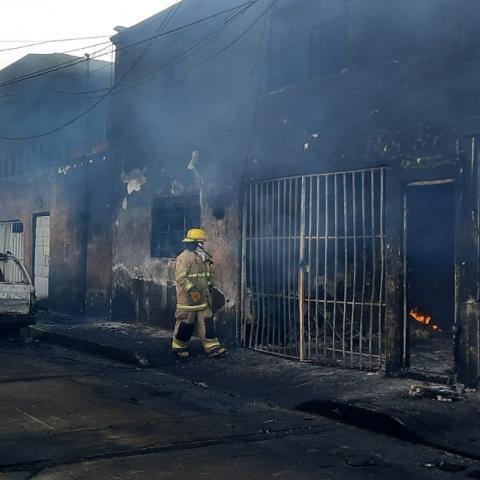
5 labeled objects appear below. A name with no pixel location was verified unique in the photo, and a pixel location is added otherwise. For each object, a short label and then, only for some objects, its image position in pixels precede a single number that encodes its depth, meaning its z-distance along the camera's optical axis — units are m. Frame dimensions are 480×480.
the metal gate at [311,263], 7.91
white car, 10.26
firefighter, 9.01
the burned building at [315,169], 6.98
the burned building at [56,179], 13.99
